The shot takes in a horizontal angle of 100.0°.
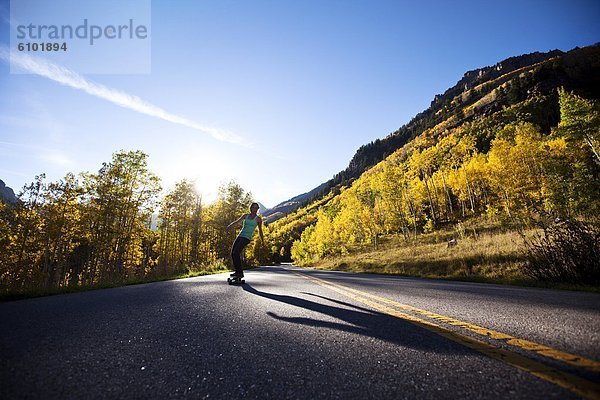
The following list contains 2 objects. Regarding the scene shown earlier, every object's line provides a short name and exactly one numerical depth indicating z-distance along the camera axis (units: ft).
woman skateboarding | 21.66
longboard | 21.37
